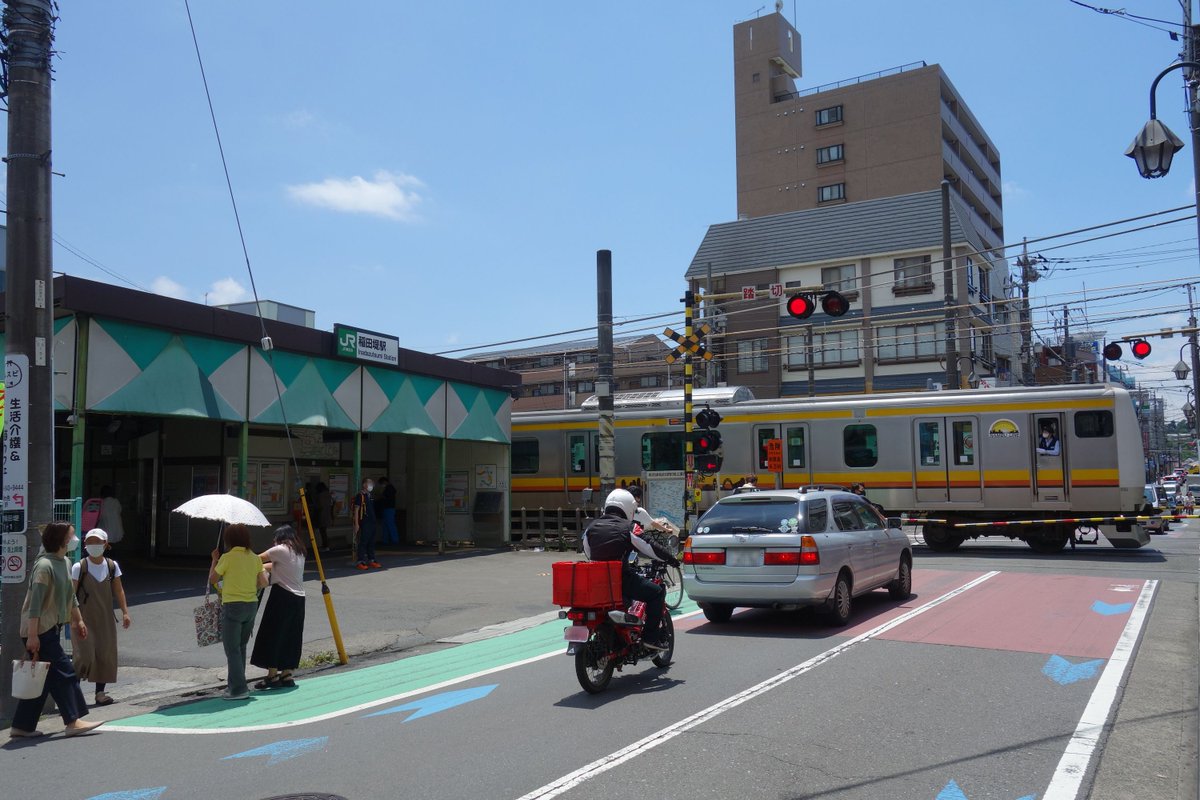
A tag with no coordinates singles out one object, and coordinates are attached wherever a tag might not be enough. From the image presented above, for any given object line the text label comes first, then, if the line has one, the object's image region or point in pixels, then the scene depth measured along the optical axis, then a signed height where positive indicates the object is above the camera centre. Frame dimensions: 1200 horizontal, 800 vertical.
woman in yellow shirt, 8.84 -1.23
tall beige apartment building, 57.22 +20.01
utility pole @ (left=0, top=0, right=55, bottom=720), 8.41 +1.78
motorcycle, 8.05 -1.62
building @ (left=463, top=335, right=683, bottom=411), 65.12 +6.43
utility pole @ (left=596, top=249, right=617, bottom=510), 19.59 +1.61
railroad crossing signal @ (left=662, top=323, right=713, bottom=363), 19.50 +2.28
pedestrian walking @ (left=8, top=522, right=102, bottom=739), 7.58 -1.29
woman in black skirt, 9.23 -1.51
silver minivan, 11.06 -1.22
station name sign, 18.08 +2.33
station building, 13.64 +0.92
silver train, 20.86 -0.04
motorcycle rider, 8.91 -0.92
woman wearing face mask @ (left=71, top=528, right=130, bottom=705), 8.77 -1.35
